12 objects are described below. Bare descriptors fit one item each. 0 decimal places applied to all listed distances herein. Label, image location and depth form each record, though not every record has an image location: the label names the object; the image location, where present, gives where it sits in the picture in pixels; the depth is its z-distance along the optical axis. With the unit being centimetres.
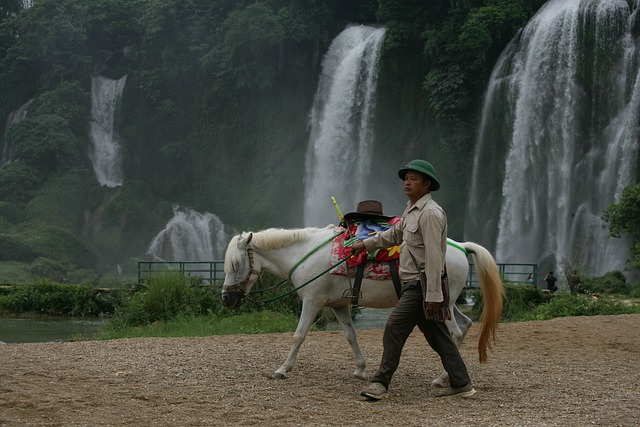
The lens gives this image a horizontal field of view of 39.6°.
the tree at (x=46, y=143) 4438
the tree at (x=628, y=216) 2494
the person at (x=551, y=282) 2370
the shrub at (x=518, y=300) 1916
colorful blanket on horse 844
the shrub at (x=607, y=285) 2333
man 739
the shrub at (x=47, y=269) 3538
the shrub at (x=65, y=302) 2386
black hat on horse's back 863
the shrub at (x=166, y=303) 1628
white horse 848
